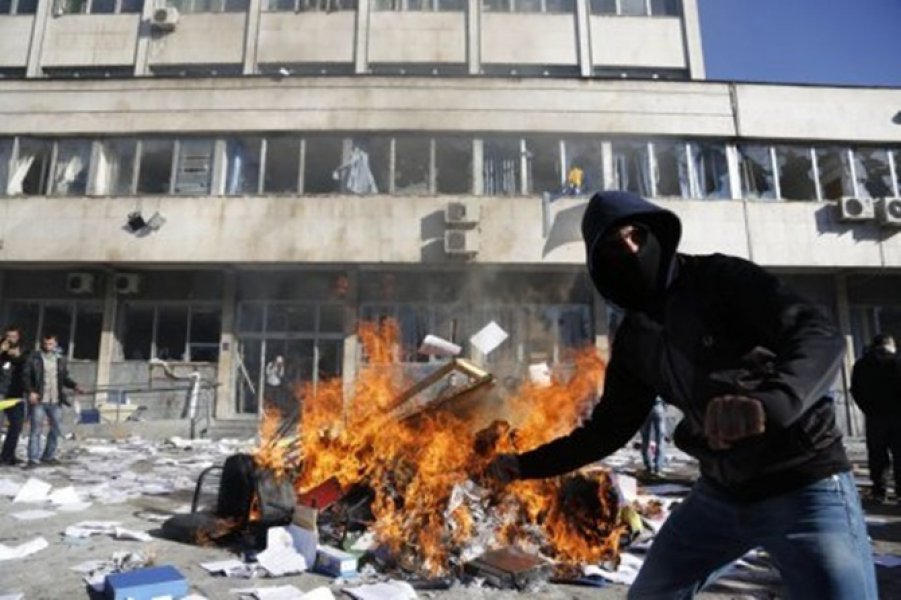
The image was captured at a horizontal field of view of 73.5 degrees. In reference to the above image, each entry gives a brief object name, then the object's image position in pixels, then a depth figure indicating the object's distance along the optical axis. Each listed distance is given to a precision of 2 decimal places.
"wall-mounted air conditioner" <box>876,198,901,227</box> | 17.89
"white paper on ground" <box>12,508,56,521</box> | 6.30
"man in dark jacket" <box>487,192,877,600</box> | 1.58
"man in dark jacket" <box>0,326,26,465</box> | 9.72
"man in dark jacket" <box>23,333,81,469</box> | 9.66
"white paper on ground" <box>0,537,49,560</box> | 4.98
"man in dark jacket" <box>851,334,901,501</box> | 7.20
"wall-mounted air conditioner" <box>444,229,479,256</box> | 17.42
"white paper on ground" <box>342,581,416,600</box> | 4.18
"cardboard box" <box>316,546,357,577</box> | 4.65
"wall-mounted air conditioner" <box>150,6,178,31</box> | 22.53
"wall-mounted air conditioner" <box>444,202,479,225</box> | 17.58
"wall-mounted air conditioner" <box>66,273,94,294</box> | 18.81
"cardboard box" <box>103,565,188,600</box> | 3.83
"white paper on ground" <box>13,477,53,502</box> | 7.15
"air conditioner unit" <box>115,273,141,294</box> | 18.92
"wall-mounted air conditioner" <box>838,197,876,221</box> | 17.94
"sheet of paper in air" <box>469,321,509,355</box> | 9.45
